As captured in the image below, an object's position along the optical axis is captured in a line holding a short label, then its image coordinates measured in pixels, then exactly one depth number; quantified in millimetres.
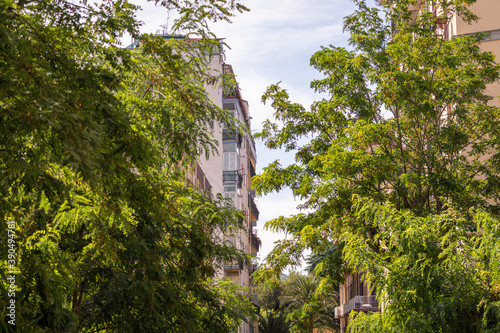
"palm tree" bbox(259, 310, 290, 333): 63094
